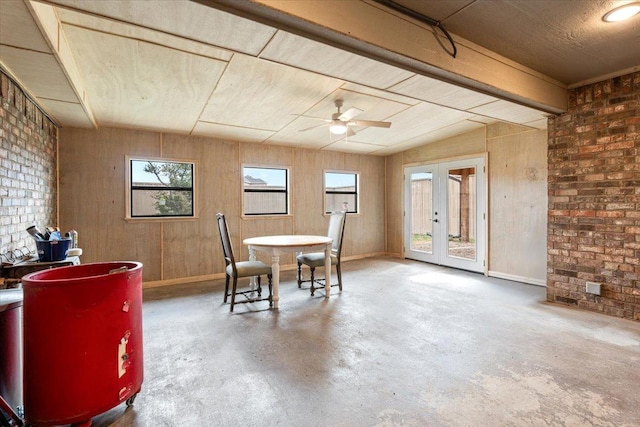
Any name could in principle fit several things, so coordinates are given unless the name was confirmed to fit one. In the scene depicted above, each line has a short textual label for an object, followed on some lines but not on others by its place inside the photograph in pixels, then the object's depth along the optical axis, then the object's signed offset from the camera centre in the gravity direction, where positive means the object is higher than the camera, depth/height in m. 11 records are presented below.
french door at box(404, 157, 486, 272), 5.29 -0.04
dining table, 3.56 -0.42
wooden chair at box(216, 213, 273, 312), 3.44 -0.65
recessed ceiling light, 2.06 +1.38
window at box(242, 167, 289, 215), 5.43 +0.40
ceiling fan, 3.57 +1.06
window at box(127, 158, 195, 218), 4.54 +0.37
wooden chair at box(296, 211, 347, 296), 4.12 -0.61
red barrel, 1.54 -0.70
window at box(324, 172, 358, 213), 6.41 +0.44
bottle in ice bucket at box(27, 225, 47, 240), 2.42 -0.17
